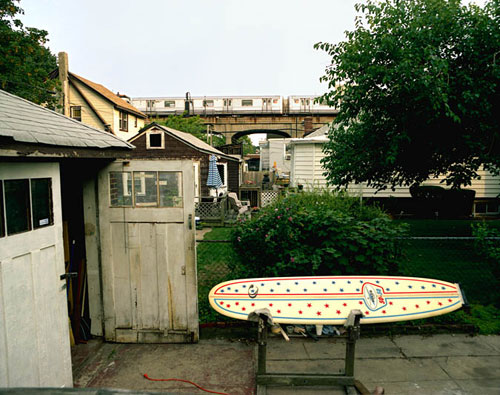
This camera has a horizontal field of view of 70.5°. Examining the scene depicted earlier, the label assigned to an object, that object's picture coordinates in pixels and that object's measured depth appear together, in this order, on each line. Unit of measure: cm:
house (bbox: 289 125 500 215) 1630
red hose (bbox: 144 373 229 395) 391
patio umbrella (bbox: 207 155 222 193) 1795
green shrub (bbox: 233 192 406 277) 536
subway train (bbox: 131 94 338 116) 4353
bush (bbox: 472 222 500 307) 553
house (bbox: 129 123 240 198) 1995
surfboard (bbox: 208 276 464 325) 409
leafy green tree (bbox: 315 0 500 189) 755
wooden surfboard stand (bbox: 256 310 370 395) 387
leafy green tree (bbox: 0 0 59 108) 1669
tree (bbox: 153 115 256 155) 3269
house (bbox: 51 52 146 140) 2647
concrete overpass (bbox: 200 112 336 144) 4394
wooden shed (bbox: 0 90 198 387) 484
